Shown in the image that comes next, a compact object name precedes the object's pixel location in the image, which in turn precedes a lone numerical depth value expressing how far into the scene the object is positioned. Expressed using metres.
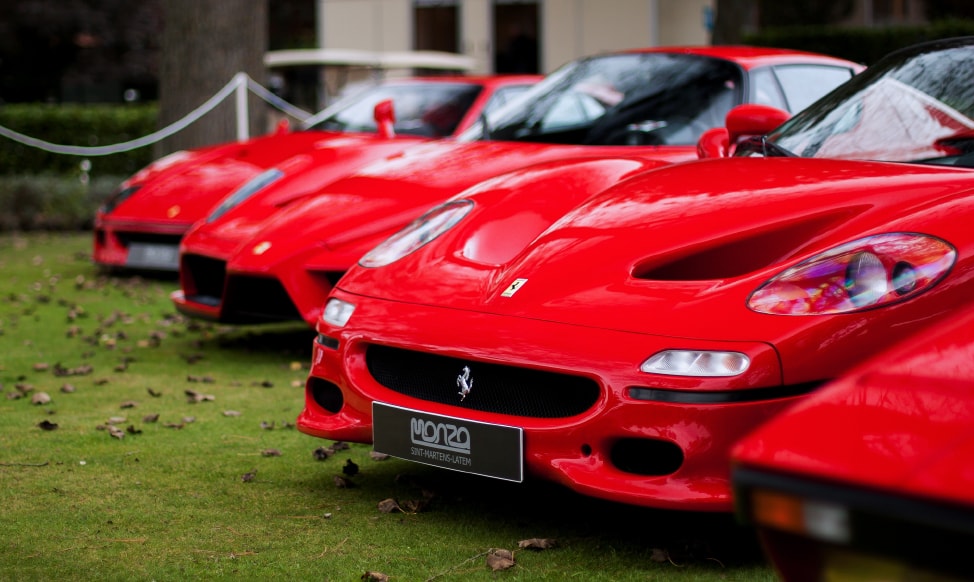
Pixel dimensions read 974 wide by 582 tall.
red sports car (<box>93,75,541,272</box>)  7.71
